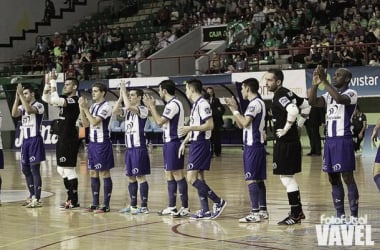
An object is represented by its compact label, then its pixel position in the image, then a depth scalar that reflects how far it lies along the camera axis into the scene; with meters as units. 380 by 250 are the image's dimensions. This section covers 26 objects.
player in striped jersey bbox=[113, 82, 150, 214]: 11.68
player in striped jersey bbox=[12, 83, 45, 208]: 12.88
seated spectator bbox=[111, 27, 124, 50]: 35.72
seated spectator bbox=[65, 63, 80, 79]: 32.68
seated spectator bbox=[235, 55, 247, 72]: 27.72
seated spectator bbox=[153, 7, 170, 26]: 36.06
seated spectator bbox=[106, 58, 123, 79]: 31.67
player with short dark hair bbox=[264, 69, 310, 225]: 10.05
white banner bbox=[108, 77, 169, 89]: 29.33
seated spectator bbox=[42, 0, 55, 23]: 40.56
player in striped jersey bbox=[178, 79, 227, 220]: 10.95
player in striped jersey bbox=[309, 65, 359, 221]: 9.70
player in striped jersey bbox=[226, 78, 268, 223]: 10.49
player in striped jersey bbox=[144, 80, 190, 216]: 11.33
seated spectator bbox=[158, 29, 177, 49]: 33.72
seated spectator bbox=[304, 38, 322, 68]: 25.86
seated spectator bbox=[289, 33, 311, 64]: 26.58
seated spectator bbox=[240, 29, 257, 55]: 29.42
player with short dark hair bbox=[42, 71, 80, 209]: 12.48
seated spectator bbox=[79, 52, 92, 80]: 32.78
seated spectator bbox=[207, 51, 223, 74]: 29.05
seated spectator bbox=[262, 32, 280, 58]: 28.11
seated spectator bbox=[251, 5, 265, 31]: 30.52
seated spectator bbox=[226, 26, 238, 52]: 30.20
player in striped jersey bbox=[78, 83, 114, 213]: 12.05
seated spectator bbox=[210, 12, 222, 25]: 33.67
